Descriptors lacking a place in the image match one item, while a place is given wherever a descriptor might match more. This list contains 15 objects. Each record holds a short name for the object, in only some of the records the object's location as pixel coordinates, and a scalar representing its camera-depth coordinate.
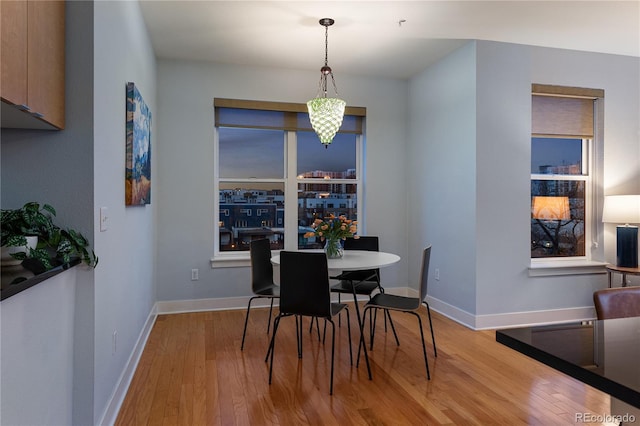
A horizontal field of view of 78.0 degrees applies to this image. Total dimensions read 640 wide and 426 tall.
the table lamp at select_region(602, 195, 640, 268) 3.68
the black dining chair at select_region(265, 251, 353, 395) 2.47
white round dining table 2.68
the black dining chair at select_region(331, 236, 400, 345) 3.38
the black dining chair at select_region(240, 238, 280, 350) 3.13
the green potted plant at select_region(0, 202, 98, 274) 1.38
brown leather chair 1.44
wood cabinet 1.23
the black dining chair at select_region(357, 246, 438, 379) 2.67
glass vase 3.06
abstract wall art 2.48
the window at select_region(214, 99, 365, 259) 4.45
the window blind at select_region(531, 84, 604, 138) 3.93
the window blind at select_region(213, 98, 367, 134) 4.34
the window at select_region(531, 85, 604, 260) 4.01
